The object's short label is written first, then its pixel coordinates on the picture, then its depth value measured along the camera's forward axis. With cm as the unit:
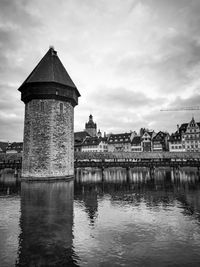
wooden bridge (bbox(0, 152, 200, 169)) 3353
